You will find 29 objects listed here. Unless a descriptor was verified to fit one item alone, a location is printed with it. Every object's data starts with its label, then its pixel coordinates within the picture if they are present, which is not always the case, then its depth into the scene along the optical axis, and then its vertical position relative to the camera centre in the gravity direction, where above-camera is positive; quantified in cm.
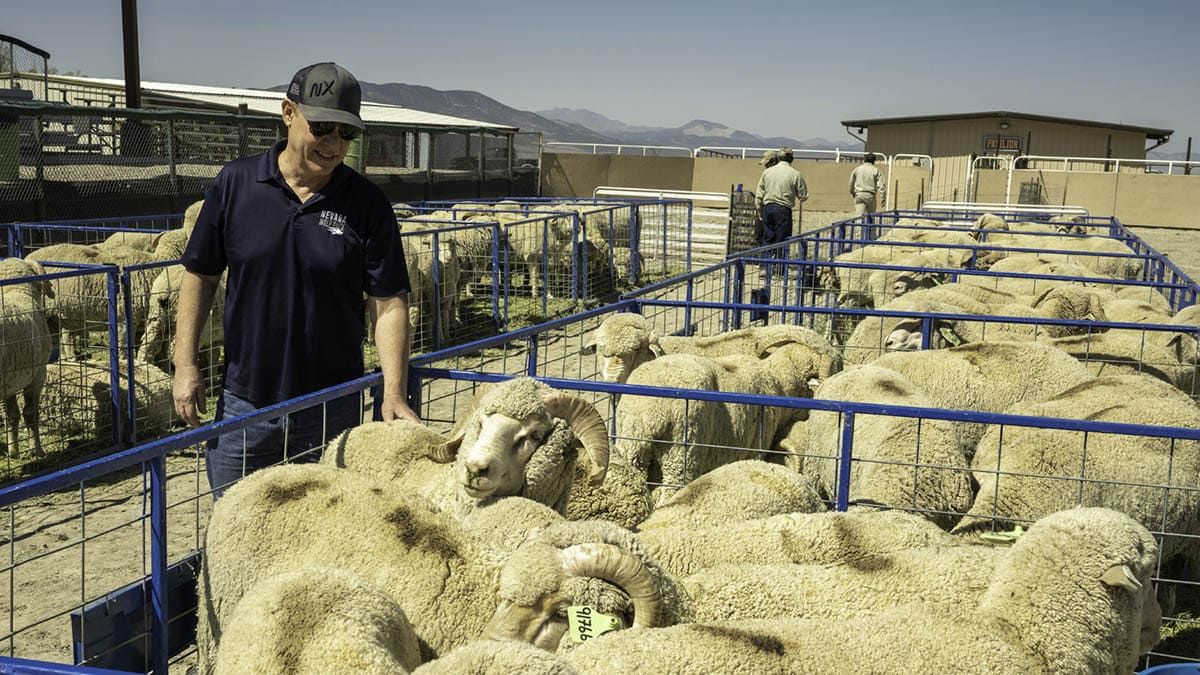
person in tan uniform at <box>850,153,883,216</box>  2062 +6
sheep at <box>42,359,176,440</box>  889 -199
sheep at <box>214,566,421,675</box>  259 -117
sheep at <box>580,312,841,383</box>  725 -117
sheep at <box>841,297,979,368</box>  855 -119
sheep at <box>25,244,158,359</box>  1030 -132
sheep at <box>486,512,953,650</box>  295 -115
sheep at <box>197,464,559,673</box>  324 -121
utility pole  2223 +252
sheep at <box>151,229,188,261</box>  1157 -87
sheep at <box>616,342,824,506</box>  618 -144
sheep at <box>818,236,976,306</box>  1259 -93
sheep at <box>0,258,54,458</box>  817 -148
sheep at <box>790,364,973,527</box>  539 -145
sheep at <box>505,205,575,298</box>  1669 -109
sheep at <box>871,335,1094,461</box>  690 -121
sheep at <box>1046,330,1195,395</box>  767 -119
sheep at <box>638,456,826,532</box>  449 -136
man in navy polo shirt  394 -39
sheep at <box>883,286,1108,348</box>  857 -111
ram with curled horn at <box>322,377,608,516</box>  414 -112
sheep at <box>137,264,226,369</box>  1007 -147
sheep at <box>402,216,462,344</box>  1230 -129
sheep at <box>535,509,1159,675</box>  277 -124
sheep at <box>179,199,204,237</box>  1266 -58
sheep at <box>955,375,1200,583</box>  526 -144
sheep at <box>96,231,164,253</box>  1199 -86
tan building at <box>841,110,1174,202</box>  4031 +213
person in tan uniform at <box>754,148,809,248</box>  1524 -16
